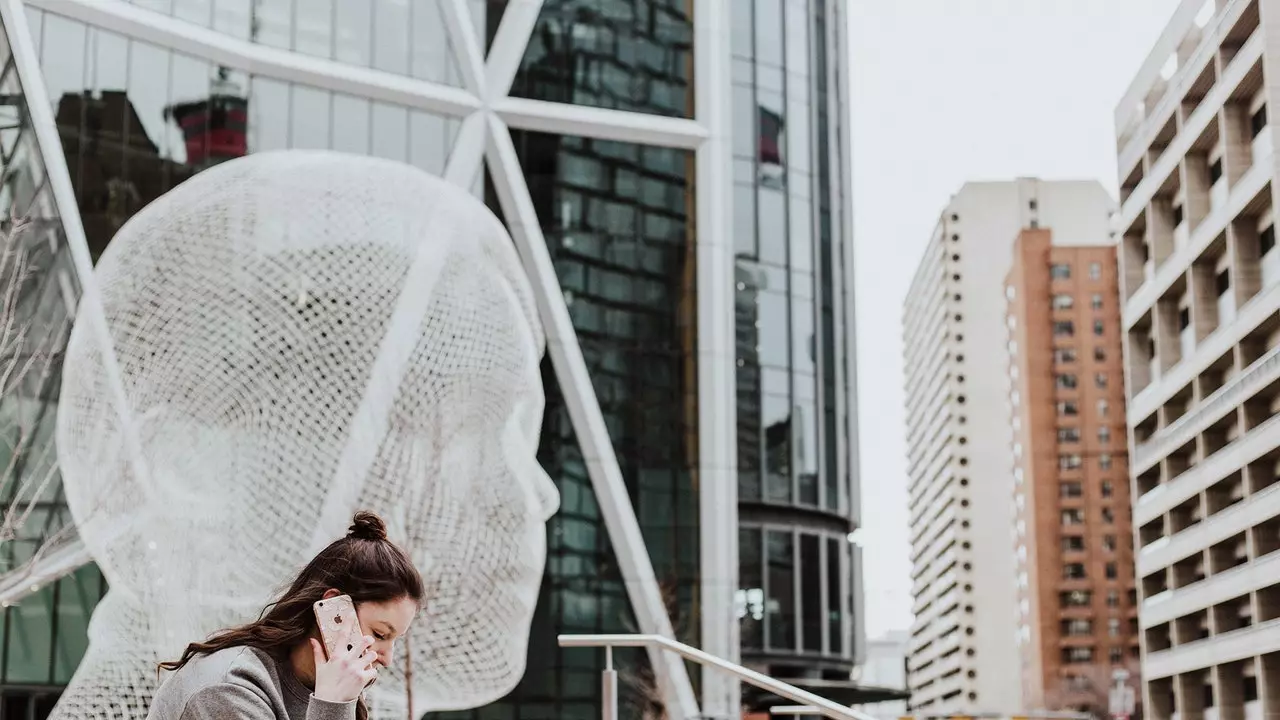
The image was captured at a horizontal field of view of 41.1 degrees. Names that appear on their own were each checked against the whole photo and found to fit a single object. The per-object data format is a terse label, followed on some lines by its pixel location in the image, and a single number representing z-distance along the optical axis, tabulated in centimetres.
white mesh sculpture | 1204
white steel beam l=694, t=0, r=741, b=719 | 3538
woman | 290
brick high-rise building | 11069
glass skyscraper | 2995
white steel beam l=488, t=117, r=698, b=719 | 3388
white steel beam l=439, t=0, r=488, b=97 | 3425
